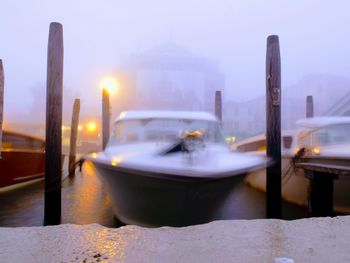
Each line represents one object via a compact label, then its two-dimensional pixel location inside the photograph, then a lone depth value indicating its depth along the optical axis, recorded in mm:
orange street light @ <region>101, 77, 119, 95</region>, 10030
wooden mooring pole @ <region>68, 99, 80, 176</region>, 11344
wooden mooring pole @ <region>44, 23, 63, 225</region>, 5152
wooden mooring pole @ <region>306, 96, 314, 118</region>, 11141
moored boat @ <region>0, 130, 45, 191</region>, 8805
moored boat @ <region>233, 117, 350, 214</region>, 6227
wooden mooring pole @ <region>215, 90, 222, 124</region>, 10625
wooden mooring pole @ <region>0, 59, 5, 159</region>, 7758
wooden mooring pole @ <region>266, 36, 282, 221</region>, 5562
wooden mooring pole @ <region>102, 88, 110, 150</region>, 9578
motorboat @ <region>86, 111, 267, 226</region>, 3998
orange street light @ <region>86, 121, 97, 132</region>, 27239
